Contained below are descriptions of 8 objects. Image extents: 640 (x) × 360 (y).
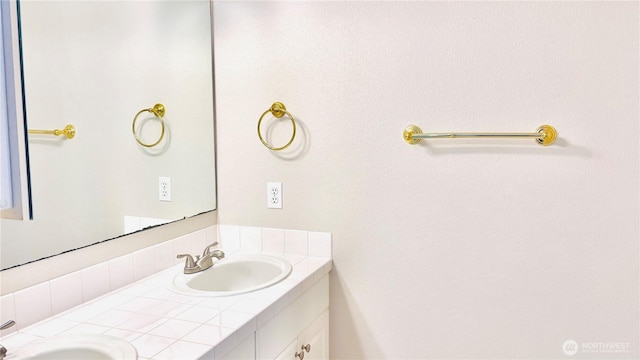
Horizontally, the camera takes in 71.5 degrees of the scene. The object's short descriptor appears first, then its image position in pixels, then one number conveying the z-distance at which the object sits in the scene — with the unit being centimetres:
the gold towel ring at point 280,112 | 176
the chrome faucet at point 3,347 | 98
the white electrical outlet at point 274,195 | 181
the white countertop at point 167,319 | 108
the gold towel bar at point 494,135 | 143
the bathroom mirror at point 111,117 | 126
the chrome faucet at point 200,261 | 160
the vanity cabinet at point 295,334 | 125
